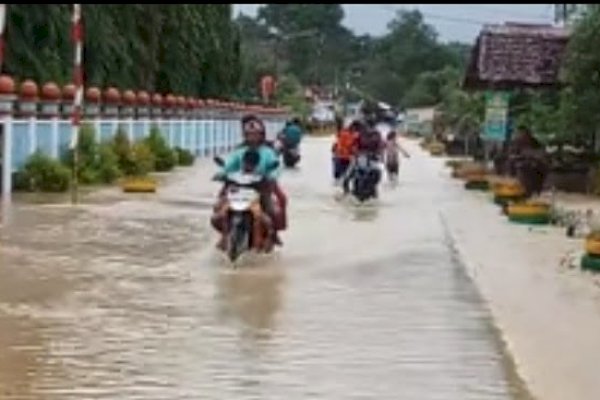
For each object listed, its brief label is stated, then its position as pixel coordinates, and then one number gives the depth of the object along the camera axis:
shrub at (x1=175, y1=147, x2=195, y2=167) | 38.22
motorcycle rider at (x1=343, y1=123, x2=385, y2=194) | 24.14
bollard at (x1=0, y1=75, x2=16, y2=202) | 22.48
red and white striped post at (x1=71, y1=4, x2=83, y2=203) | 21.12
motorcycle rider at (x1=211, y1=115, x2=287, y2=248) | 14.59
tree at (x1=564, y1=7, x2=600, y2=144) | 24.73
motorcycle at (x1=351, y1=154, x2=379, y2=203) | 24.23
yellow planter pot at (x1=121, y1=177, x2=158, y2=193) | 25.22
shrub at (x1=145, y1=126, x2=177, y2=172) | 34.28
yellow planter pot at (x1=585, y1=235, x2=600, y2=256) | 14.47
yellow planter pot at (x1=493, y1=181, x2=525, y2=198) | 24.74
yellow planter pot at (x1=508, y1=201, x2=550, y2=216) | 20.86
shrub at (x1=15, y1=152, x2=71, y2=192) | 23.42
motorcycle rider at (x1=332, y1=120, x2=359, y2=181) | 25.90
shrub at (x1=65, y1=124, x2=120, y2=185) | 26.58
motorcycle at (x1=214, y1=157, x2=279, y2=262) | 14.36
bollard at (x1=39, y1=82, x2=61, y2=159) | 25.31
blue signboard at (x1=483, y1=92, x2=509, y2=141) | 30.65
